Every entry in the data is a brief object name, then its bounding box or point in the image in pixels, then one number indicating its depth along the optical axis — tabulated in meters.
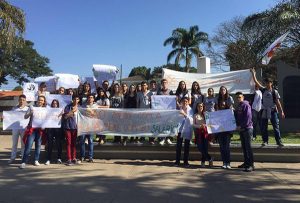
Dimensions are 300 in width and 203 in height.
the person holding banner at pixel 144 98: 7.24
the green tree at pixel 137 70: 53.93
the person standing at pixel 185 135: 6.57
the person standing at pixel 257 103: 7.22
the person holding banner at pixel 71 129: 6.74
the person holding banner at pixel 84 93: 7.28
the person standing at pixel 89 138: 6.86
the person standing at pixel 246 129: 6.10
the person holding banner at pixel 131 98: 7.30
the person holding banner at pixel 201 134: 6.47
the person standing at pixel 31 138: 6.56
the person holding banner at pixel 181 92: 7.13
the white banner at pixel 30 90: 8.61
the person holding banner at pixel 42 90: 7.65
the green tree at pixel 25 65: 37.82
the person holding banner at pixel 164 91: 7.24
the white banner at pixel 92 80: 9.08
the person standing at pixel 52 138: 6.94
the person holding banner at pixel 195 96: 6.94
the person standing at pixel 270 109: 6.89
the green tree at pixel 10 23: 12.98
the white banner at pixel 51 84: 9.65
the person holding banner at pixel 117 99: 7.35
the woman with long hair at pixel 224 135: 6.30
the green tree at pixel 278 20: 12.17
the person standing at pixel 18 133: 6.93
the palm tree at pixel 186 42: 30.58
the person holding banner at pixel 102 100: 7.31
